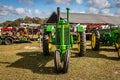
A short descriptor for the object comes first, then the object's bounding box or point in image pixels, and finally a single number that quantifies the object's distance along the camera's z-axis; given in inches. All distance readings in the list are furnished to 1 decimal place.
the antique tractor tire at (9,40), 397.9
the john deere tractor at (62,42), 156.6
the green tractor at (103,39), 263.0
